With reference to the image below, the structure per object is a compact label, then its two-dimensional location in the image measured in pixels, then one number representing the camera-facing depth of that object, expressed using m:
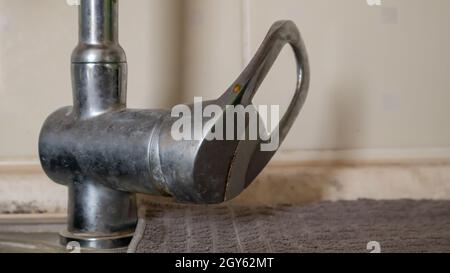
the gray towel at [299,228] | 0.64
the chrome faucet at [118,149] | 0.62
